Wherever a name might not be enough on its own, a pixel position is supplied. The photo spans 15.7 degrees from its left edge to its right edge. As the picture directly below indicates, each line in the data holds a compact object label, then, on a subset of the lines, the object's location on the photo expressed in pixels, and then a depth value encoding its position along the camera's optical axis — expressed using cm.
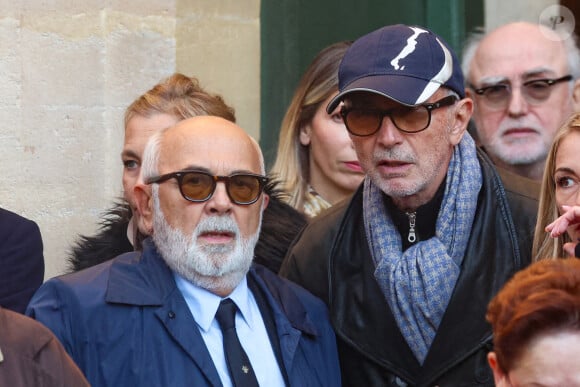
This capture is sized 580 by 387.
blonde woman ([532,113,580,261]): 641
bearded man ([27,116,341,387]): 628
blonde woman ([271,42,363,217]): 880
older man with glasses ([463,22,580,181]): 896
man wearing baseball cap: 677
